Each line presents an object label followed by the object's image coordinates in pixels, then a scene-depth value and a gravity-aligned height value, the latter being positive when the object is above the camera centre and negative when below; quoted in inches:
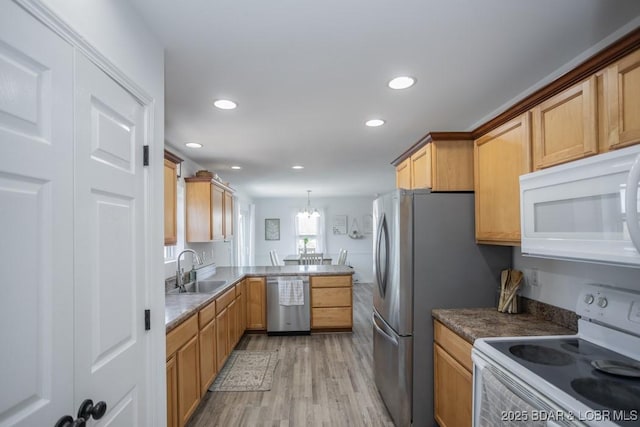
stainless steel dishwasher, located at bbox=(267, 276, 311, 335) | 174.2 -51.0
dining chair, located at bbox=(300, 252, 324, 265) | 273.6 -35.7
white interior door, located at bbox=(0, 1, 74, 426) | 30.1 -0.2
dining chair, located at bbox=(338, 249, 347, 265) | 291.4 -36.3
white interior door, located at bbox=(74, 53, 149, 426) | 39.9 -4.1
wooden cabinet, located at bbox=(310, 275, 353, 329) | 175.8 -44.4
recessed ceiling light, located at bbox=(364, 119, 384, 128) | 107.8 +32.9
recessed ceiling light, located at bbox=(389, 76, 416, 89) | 77.6 +33.8
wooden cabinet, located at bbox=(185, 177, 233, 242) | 150.4 +4.3
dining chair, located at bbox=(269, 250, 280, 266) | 277.0 -35.0
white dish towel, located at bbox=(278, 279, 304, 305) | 171.6 -40.1
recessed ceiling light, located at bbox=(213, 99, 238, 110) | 90.4 +33.2
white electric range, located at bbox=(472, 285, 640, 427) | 42.9 -25.0
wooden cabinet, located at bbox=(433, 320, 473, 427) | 72.2 -39.4
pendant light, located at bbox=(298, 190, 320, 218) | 356.5 +7.1
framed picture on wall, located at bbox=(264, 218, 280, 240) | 361.7 -11.9
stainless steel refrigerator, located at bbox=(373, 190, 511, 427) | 88.7 -16.6
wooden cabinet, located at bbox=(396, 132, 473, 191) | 93.1 +15.9
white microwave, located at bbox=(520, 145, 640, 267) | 43.5 +1.1
